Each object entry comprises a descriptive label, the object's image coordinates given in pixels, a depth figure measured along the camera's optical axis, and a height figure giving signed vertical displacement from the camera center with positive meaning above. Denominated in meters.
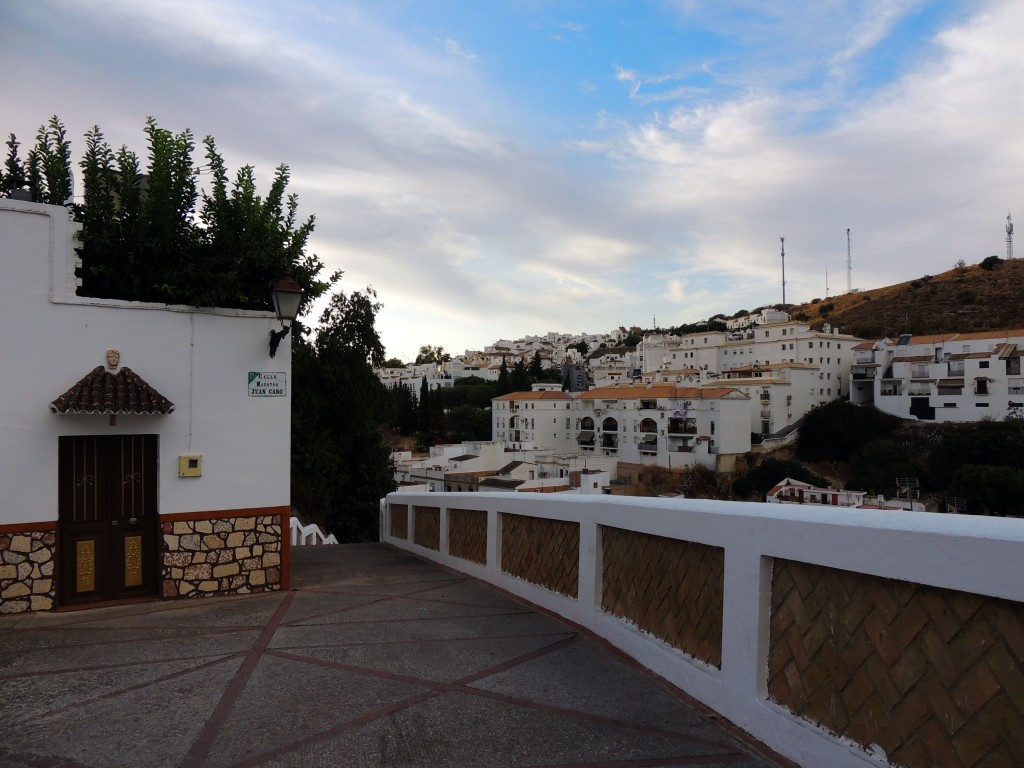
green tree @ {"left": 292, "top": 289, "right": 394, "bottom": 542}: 19.58 -0.49
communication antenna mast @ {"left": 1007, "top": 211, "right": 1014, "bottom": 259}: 105.62 +25.26
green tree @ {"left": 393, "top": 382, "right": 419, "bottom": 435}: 82.00 -2.63
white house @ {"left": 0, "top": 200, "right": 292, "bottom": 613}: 5.86 -0.36
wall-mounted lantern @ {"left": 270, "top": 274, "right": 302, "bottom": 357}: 6.55 +1.04
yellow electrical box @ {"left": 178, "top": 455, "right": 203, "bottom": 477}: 6.52 -0.62
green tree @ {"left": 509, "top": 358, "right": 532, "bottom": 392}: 85.31 +2.43
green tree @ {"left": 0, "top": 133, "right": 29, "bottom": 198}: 7.51 +2.66
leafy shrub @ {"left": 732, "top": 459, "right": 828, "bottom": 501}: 50.66 -6.34
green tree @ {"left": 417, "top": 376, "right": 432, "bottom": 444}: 80.69 -1.51
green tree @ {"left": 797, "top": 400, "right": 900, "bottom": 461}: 59.03 -3.24
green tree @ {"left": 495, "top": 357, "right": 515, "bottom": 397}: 86.62 +1.92
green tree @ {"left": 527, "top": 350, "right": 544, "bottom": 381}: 99.44 +4.61
